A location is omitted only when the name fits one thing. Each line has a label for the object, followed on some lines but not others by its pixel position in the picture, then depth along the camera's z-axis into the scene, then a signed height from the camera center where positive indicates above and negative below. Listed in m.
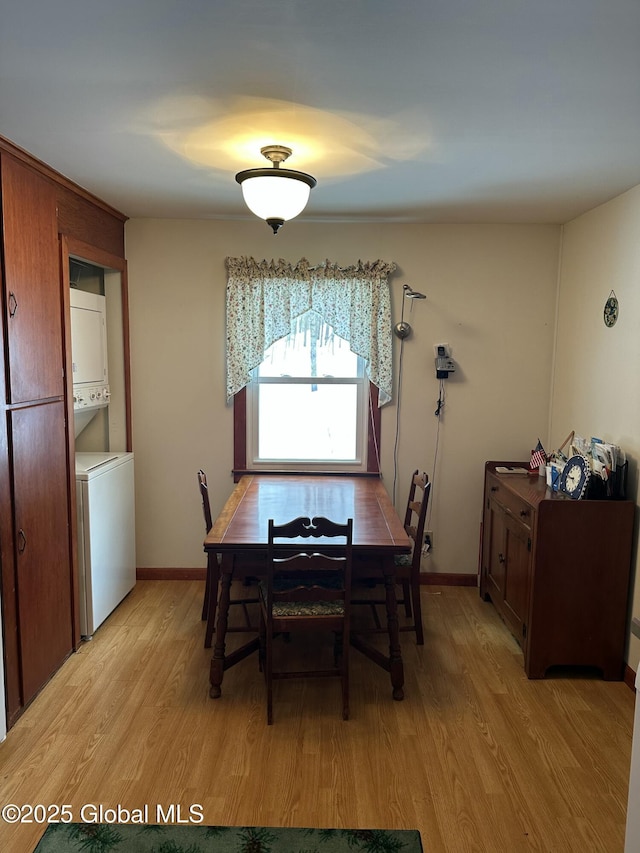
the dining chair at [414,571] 3.26 -1.15
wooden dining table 2.76 -0.83
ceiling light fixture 2.47 +0.68
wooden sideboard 2.99 -1.08
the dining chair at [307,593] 2.59 -1.01
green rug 2.02 -1.61
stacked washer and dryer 3.36 -0.82
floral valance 4.06 +0.37
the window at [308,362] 4.07 -0.03
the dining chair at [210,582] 3.33 -1.27
